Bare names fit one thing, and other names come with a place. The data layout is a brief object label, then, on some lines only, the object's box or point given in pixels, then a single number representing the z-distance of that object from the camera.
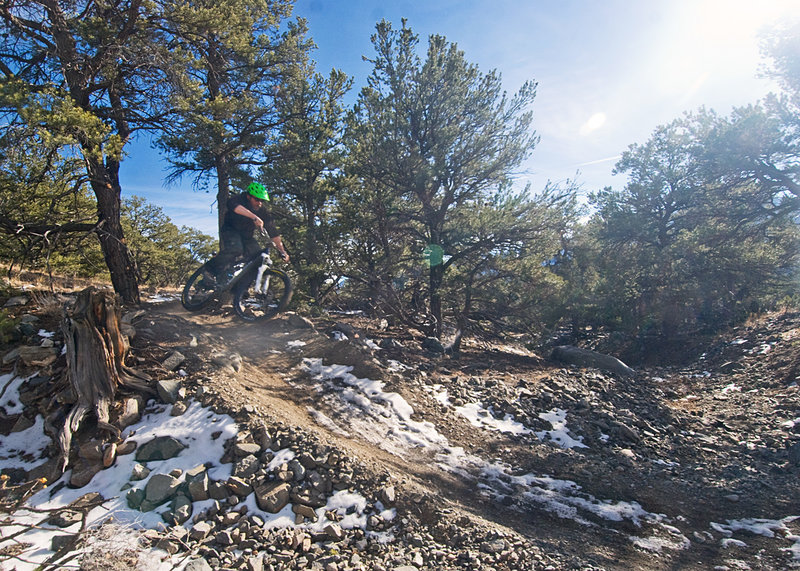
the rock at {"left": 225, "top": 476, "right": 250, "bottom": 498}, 3.08
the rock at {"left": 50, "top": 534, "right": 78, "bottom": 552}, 2.45
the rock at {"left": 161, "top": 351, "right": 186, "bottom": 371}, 4.46
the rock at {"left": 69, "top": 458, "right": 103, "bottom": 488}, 3.06
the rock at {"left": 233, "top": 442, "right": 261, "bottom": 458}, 3.41
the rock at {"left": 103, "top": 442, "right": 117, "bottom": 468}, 3.24
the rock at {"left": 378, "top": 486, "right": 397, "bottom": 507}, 3.24
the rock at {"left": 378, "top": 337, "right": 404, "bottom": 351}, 8.04
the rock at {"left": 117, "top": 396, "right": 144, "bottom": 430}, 3.63
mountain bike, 6.58
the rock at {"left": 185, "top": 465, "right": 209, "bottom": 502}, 3.00
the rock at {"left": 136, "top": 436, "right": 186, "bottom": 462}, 3.33
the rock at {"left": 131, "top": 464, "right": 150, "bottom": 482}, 3.09
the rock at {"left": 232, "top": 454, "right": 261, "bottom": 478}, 3.23
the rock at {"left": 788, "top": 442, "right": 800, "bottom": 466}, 5.08
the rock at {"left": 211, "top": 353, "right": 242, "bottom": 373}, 5.00
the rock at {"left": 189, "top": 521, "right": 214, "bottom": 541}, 2.65
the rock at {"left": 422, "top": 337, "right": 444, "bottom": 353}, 8.84
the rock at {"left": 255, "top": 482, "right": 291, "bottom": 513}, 2.99
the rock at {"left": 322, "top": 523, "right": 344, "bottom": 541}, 2.84
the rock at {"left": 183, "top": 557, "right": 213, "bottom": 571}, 2.38
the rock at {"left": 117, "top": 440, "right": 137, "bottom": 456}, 3.35
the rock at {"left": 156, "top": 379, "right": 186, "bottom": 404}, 3.95
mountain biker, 6.40
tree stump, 3.64
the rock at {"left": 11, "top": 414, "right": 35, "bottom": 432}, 3.60
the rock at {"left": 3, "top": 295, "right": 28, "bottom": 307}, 5.56
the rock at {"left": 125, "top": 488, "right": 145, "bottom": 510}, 2.88
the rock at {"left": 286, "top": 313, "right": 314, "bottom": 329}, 7.57
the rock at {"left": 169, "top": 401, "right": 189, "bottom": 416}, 3.81
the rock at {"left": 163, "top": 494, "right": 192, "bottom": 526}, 2.77
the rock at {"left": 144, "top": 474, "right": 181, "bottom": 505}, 2.93
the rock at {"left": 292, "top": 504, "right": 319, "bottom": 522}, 2.99
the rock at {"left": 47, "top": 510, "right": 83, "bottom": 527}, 2.65
